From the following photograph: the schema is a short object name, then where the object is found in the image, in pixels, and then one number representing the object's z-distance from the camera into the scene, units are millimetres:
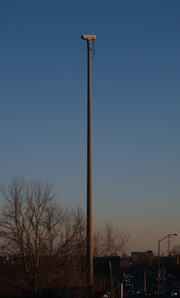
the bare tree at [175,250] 170625
